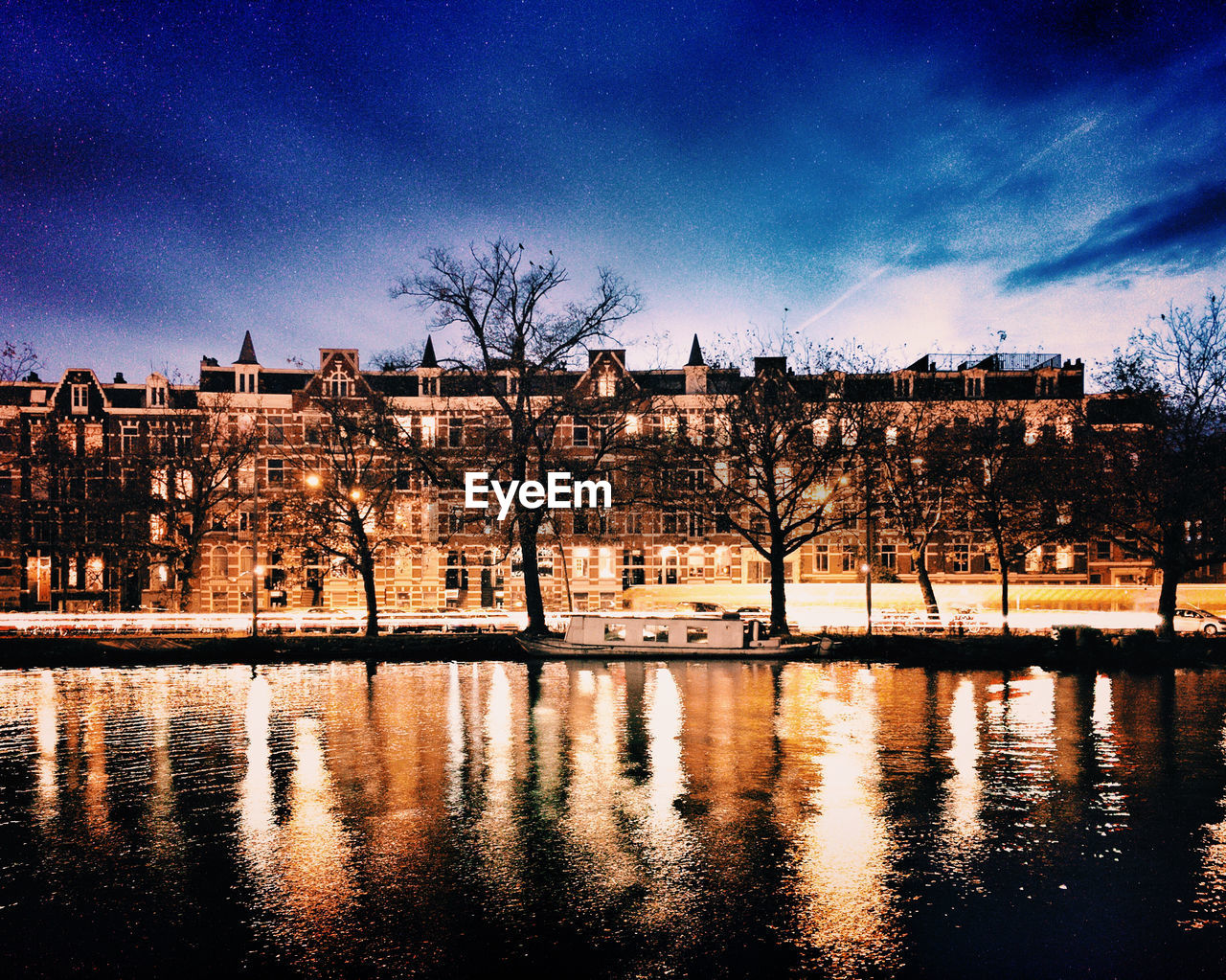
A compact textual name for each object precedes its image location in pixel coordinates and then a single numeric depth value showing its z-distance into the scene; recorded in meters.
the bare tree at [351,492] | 39.81
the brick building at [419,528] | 57.47
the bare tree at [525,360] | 37.31
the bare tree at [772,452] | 40.56
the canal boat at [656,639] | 37.44
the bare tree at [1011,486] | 43.53
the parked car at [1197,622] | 42.88
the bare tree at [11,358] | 37.97
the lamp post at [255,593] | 37.88
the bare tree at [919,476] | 43.06
